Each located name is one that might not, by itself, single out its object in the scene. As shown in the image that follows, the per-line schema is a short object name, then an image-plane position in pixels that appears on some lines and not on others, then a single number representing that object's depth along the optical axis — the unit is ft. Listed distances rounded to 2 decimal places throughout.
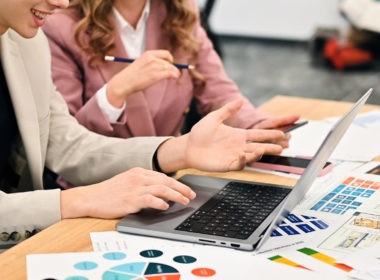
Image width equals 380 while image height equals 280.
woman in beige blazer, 4.61
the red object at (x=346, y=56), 18.76
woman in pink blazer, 6.15
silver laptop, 4.14
